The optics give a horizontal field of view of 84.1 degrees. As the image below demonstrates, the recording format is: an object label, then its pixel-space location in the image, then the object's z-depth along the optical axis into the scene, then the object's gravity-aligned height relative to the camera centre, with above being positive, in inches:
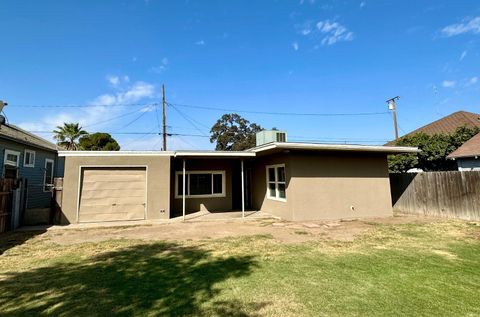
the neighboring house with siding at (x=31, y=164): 407.7 +50.0
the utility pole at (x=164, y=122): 804.6 +197.8
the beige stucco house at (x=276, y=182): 395.9 +6.4
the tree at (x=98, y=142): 1051.7 +191.5
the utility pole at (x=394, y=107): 791.8 +229.1
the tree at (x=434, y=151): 604.4 +68.3
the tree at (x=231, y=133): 1605.6 +321.8
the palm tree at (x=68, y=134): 983.0 +207.3
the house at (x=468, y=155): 528.1 +51.2
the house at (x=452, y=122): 717.3 +168.2
